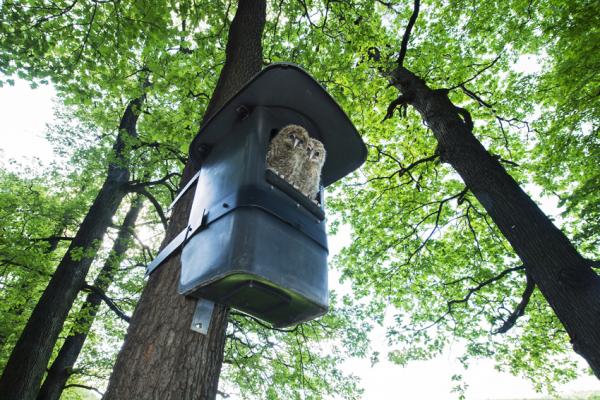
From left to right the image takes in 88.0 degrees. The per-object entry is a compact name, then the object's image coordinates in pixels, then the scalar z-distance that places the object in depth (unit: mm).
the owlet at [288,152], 1472
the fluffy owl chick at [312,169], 1505
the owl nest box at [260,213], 1120
